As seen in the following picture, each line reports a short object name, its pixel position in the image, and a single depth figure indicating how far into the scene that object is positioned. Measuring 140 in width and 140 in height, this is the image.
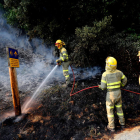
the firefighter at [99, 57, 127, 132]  2.78
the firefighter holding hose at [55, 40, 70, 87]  5.18
